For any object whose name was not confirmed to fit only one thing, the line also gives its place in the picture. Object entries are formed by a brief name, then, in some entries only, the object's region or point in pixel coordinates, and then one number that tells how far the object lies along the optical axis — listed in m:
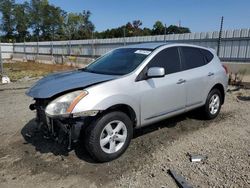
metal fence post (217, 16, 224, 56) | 7.26
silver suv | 2.55
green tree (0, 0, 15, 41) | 43.27
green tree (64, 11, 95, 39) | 46.06
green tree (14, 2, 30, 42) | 44.64
